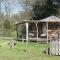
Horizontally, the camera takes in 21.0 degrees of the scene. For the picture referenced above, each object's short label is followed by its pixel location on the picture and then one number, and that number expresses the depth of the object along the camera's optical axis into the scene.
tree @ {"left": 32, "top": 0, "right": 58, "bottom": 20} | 28.02
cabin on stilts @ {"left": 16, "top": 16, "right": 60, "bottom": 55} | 22.52
